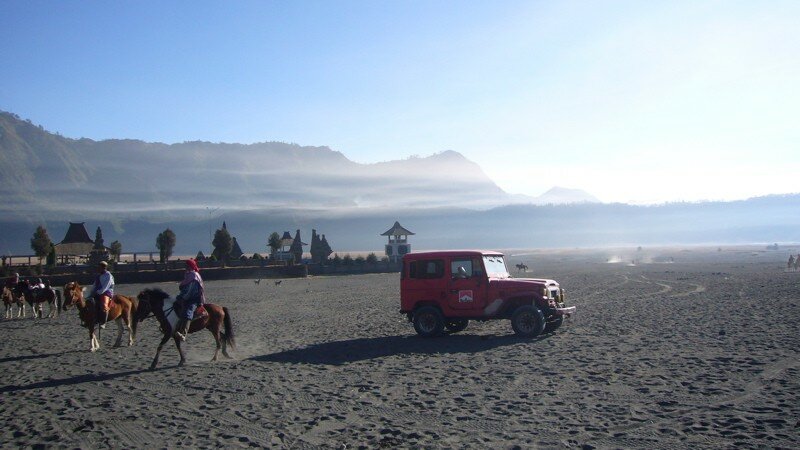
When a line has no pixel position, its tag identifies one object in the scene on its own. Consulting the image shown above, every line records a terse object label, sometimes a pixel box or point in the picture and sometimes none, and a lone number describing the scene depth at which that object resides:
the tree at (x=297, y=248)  88.17
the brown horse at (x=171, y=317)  13.40
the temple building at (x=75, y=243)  75.88
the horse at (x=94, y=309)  15.77
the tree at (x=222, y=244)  70.75
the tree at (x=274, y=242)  88.31
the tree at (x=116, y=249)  77.31
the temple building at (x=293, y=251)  87.00
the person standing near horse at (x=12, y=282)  27.27
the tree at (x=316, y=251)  82.00
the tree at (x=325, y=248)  81.82
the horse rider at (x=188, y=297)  13.36
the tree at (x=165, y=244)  70.44
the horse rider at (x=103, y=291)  15.98
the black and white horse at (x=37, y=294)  25.45
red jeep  16.36
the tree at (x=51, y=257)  60.31
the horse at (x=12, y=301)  26.19
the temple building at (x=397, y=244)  82.54
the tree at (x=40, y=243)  63.69
